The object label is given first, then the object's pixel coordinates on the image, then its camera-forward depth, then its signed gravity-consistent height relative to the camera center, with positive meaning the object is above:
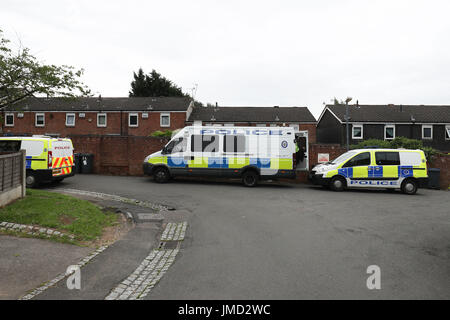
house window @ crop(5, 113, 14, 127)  41.09 +5.14
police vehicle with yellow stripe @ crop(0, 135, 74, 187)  12.86 +0.26
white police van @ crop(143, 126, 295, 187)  15.08 +0.40
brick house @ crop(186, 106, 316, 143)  40.56 +5.80
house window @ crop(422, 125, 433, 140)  37.06 +3.59
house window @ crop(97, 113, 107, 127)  40.47 +5.20
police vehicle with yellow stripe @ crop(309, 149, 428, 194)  14.46 -0.35
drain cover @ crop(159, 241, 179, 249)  6.27 -1.59
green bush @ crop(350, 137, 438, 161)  17.84 +1.04
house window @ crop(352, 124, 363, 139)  37.50 +3.62
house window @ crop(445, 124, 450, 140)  36.74 +3.45
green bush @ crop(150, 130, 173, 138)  21.09 +1.94
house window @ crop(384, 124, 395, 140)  37.38 +3.61
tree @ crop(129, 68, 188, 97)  54.94 +12.85
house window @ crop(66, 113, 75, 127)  40.50 +5.32
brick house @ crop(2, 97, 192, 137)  40.19 +5.30
